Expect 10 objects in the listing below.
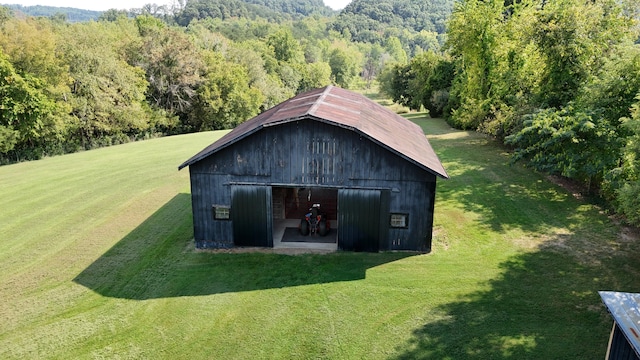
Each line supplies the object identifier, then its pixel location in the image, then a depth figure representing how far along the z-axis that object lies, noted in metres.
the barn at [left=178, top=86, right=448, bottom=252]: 14.73
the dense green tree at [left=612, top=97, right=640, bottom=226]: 13.46
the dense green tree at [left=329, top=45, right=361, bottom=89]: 115.94
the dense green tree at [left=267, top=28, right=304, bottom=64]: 92.50
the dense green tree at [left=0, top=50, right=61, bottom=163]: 34.66
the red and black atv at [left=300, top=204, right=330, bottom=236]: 17.20
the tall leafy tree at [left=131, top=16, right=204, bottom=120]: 50.25
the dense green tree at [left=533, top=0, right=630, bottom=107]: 24.20
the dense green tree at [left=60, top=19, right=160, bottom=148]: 40.88
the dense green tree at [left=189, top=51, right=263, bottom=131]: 53.84
